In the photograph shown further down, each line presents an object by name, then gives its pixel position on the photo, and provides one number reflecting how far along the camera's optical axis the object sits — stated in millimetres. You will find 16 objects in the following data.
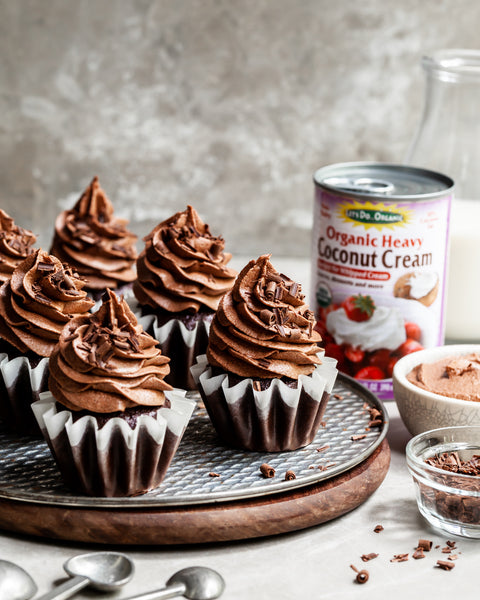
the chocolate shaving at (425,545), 712
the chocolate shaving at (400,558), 703
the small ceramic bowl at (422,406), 778
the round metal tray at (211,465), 709
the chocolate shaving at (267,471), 737
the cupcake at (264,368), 760
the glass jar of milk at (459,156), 896
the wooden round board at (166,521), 702
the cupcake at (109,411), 712
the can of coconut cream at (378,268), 830
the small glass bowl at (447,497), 714
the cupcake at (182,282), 828
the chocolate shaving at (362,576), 687
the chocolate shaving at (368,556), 702
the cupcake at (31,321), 765
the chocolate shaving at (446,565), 697
